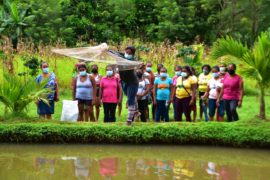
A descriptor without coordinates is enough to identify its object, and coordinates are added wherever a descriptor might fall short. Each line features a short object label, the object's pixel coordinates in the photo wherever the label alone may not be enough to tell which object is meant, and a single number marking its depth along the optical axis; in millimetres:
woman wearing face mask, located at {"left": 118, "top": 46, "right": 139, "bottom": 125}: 8562
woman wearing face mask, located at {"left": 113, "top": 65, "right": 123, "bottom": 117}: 10466
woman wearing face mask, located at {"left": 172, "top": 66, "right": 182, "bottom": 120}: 10945
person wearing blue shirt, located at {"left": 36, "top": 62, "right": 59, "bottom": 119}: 10297
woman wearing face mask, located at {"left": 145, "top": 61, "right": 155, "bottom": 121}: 10805
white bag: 9961
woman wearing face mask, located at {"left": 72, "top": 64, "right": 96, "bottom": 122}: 9977
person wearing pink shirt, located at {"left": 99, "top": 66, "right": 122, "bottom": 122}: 10055
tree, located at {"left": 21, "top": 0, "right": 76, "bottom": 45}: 25391
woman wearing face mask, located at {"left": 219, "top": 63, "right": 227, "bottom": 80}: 10594
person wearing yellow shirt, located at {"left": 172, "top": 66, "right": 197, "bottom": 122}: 10148
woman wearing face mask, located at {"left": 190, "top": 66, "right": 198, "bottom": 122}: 10222
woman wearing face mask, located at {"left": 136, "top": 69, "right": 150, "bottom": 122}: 10445
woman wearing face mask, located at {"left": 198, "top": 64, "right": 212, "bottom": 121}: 10734
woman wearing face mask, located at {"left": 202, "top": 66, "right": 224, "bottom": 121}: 10422
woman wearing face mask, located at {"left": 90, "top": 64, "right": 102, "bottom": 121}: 10704
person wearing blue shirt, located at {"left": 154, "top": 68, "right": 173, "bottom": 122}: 10383
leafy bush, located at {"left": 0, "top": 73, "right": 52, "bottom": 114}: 9531
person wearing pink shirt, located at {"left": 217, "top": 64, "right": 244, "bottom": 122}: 9906
